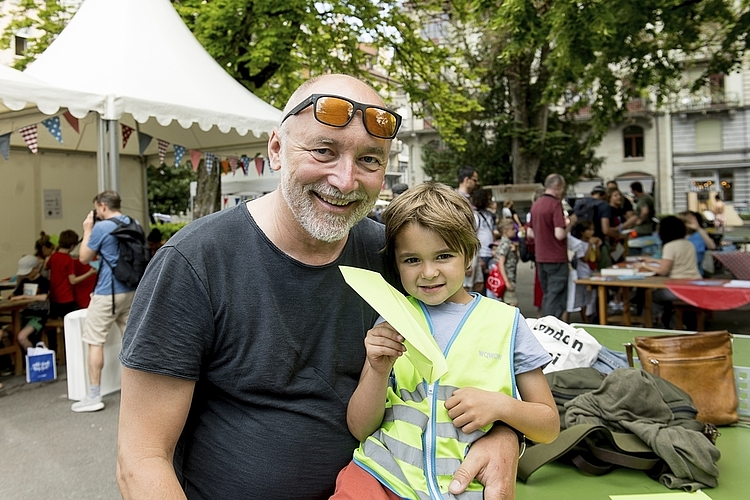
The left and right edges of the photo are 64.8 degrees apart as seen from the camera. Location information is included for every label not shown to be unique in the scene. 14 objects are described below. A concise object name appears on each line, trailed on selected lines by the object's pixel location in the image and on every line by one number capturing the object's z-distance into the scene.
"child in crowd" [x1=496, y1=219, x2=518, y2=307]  7.54
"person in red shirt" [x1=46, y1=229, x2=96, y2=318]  7.07
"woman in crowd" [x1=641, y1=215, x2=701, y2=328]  7.05
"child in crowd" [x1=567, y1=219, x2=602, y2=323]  7.98
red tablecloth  5.85
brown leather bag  2.99
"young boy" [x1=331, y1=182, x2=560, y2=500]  1.40
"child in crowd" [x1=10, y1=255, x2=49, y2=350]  6.84
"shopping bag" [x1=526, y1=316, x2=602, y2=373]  3.30
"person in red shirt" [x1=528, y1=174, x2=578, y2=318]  7.52
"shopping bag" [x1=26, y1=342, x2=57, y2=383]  6.23
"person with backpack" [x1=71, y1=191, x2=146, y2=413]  5.52
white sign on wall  10.33
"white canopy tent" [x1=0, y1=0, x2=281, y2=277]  6.09
